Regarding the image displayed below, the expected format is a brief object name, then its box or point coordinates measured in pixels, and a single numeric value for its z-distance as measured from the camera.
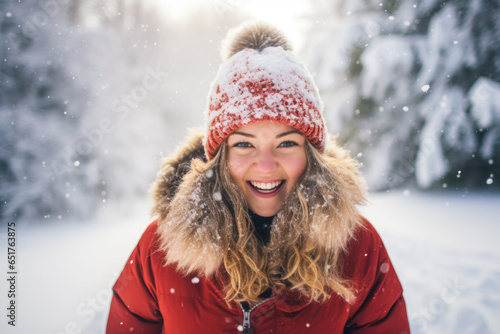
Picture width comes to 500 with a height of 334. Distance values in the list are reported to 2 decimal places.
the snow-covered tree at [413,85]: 3.86
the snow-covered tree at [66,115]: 5.84
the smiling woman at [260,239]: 1.29
